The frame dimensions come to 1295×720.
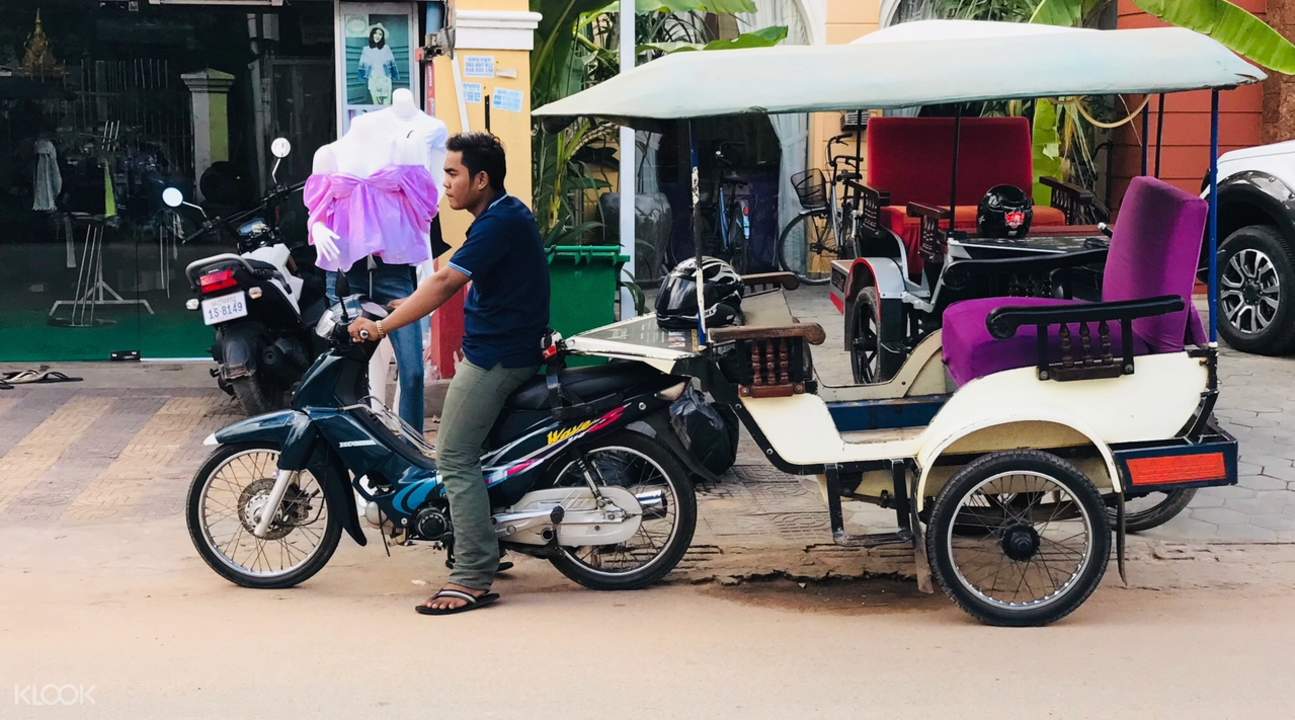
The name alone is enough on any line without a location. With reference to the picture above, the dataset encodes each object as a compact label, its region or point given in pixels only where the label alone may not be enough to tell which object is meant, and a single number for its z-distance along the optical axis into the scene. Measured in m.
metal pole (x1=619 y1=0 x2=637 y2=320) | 9.60
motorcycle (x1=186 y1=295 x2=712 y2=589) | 5.72
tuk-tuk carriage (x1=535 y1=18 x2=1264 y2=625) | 5.39
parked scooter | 8.35
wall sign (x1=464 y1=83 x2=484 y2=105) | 9.23
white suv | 10.42
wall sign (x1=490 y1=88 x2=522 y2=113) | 9.28
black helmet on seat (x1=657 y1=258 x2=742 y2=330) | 5.95
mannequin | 7.44
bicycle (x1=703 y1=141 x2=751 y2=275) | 14.08
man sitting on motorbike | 5.59
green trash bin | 8.64
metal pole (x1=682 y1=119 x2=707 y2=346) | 5.55
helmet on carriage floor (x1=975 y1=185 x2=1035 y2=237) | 8.46
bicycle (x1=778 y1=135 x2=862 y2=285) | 14.32
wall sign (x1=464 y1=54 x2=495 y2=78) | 9.22
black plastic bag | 6.33
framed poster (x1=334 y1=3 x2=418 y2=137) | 9.88
